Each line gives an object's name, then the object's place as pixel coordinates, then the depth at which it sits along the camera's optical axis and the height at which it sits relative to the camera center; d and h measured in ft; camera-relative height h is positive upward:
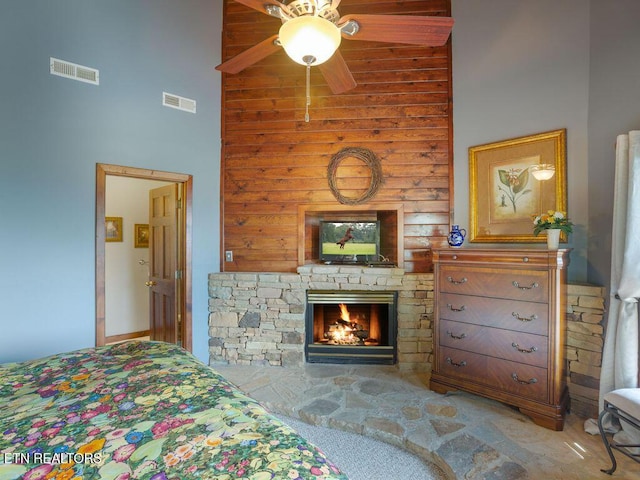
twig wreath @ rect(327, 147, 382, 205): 11.18 +2.41
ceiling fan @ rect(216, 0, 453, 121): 5.21 +3.99
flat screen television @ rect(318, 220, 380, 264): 11.21 -0.07
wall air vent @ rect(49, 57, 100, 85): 8.61 +4.58
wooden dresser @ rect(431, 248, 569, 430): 7.36 -2.20
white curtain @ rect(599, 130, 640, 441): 6.63 -0.82
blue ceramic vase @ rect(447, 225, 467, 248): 9.36 +0.06
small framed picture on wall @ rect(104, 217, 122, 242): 14.78 +0.46
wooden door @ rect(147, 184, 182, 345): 11.24 -0.95
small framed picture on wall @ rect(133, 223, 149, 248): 15.56 +0.19
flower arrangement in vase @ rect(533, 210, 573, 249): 7.75 +0.31
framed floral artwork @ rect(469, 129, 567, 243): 8.86 +1.53
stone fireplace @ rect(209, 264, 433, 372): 10.68 -2.50
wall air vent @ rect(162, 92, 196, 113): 10.59 +4.57
